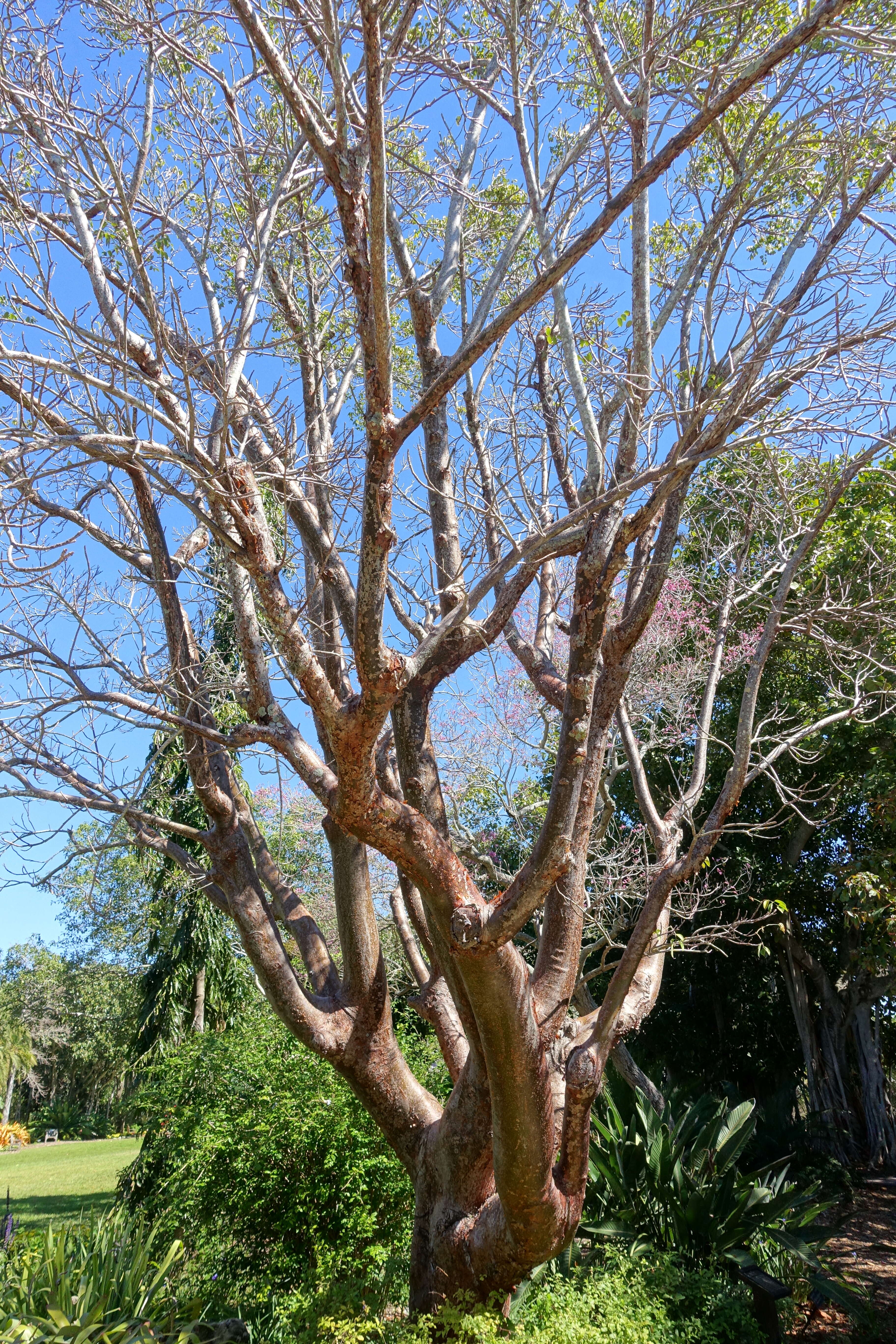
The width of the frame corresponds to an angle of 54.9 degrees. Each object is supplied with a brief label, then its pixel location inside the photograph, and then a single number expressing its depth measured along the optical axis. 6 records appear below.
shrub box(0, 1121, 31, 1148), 18.08
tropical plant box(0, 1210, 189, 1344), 3.75
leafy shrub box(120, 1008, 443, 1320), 5.59
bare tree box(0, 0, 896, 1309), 3.12
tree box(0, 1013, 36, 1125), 25.02
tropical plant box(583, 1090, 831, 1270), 5.47
